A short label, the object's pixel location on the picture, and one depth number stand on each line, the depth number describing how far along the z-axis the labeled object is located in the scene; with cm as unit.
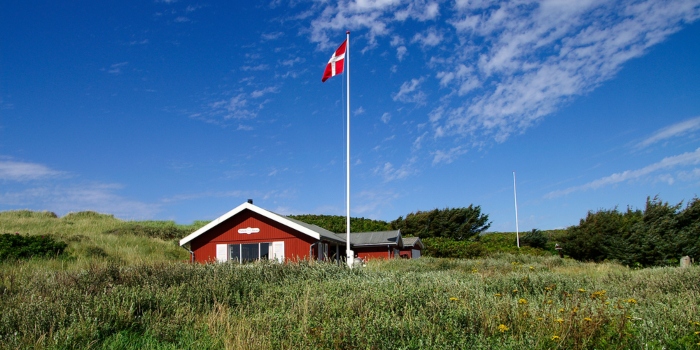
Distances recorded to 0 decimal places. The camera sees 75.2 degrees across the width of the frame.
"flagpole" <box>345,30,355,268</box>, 2103
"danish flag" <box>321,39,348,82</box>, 2186
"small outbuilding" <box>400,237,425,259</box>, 3280
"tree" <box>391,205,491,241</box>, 5056
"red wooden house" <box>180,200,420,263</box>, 2342
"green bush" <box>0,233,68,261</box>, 2033
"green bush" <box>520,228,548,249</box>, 4623
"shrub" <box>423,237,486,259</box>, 3275
